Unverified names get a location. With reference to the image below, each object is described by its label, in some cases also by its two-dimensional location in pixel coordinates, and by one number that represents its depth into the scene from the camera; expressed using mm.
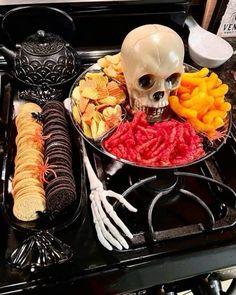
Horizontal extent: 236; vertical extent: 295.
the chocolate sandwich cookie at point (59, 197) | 794
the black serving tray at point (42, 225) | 732
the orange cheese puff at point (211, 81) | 974
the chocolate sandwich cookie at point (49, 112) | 977
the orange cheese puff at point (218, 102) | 956
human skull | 807
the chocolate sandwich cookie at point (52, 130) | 928
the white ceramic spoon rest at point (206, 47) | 1221
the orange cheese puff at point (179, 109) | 934
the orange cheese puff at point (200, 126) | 925
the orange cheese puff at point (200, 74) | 1010
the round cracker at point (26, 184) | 800
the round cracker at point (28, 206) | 777
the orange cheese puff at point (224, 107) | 950
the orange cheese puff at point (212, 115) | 933
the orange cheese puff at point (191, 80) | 980
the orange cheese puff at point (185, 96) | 959
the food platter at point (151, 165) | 847
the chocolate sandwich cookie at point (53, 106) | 993
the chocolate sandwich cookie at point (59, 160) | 852
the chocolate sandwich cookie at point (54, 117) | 963
